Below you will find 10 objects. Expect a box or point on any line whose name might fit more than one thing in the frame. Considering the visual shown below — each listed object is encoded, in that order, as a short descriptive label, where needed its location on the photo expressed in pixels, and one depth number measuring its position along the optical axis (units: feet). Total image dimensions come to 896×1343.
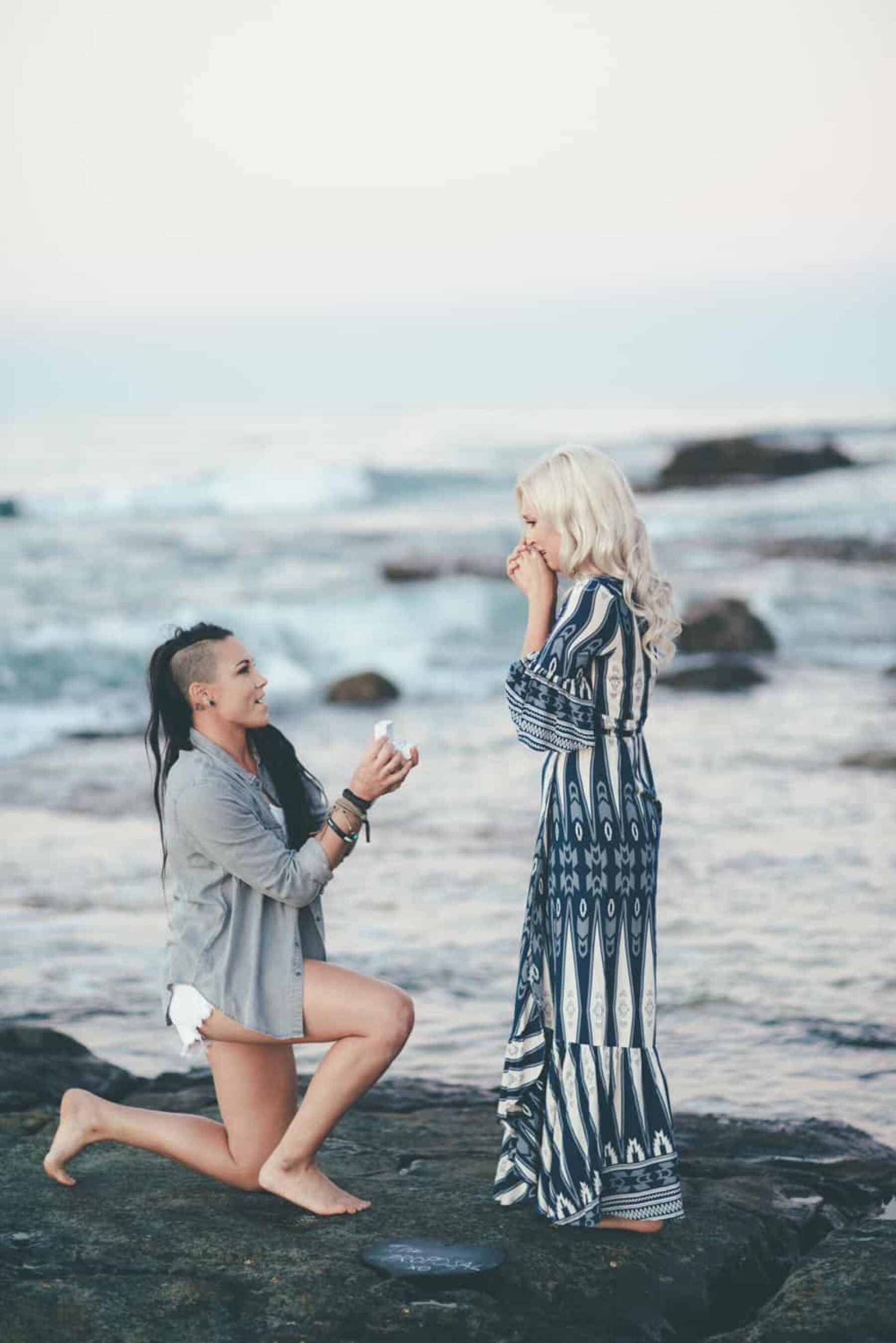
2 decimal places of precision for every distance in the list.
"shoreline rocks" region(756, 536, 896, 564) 85.10
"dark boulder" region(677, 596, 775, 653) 58.13
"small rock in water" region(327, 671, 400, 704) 51.90
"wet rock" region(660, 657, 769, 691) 49.90
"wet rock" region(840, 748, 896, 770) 36.96
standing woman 13.33
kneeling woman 13.23
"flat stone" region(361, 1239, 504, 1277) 12.47
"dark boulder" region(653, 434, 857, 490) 128.67
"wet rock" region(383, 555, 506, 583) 81.51
